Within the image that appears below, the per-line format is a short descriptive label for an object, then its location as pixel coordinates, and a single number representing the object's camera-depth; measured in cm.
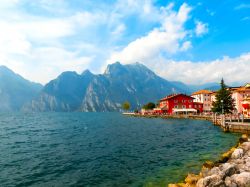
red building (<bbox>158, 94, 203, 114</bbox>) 8954
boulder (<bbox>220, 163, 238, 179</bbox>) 1344
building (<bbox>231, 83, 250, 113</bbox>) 8100
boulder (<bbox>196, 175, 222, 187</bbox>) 1237
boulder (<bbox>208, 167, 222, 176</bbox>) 1387
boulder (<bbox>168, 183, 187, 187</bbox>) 1357
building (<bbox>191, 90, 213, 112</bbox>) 10302
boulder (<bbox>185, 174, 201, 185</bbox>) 1369
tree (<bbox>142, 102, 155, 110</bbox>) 12914
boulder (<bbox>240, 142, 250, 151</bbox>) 2022
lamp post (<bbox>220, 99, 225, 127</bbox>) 4328
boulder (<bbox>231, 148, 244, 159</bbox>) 1823
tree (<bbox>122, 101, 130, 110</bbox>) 14340
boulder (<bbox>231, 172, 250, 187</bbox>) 1228
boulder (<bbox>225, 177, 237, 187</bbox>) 1223
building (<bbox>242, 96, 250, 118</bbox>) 4600
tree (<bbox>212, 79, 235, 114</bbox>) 5744
